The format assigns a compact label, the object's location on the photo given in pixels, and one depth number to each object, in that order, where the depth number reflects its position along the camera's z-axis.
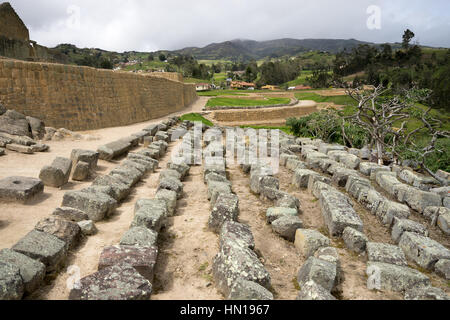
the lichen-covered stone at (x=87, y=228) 4.55
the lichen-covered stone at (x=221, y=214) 5.05
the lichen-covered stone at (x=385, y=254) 4.29
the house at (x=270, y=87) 83.56
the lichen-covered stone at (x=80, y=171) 7.16
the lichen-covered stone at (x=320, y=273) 3.60
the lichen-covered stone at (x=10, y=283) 2.80
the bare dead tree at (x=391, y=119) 11.26
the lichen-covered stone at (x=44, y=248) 3.48
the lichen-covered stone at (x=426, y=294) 3.35
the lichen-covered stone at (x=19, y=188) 5.23
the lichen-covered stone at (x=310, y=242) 4.53
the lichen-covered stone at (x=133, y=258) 3.46
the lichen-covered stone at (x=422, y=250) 4.61
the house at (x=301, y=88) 80.19
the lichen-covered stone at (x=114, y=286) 2.92
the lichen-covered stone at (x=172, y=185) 6.53
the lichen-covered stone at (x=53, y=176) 6.39
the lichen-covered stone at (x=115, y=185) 6.11
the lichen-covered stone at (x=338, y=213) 5.35
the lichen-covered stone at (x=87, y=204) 5.10
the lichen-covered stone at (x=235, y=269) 3.41
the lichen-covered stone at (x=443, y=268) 4.39
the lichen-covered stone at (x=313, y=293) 3.02
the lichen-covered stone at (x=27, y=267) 3.12
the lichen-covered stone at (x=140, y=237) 3.86
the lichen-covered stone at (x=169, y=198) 5.77
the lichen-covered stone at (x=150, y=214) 4.54
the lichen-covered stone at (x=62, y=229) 4.08
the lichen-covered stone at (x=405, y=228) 5.44
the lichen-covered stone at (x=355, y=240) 4.84
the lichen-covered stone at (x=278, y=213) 5.55
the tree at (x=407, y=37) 87.38
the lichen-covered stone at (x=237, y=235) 4.08
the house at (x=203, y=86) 74.85
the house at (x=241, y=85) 83.68
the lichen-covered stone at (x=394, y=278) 3.75
